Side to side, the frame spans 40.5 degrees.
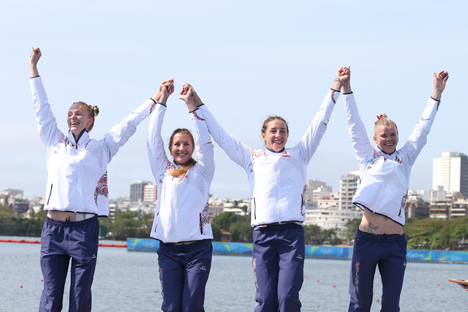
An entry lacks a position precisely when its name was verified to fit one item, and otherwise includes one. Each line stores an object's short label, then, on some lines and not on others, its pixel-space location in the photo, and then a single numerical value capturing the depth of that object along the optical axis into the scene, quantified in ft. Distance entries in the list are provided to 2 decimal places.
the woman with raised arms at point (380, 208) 25.41
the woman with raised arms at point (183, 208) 24.36
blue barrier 315.37
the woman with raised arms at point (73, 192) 24.61
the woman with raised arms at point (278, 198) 24.29
